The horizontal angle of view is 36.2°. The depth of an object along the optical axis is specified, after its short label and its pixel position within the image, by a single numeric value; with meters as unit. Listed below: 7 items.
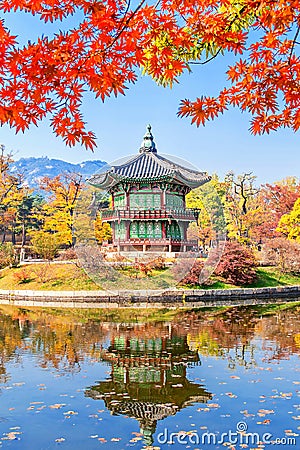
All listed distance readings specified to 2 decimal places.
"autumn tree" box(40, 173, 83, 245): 27.31
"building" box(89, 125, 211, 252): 24.14
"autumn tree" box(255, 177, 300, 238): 34.69
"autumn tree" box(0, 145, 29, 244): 29.45
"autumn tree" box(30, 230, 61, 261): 22.23
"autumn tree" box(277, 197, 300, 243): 26.14
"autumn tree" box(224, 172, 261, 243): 31.19
